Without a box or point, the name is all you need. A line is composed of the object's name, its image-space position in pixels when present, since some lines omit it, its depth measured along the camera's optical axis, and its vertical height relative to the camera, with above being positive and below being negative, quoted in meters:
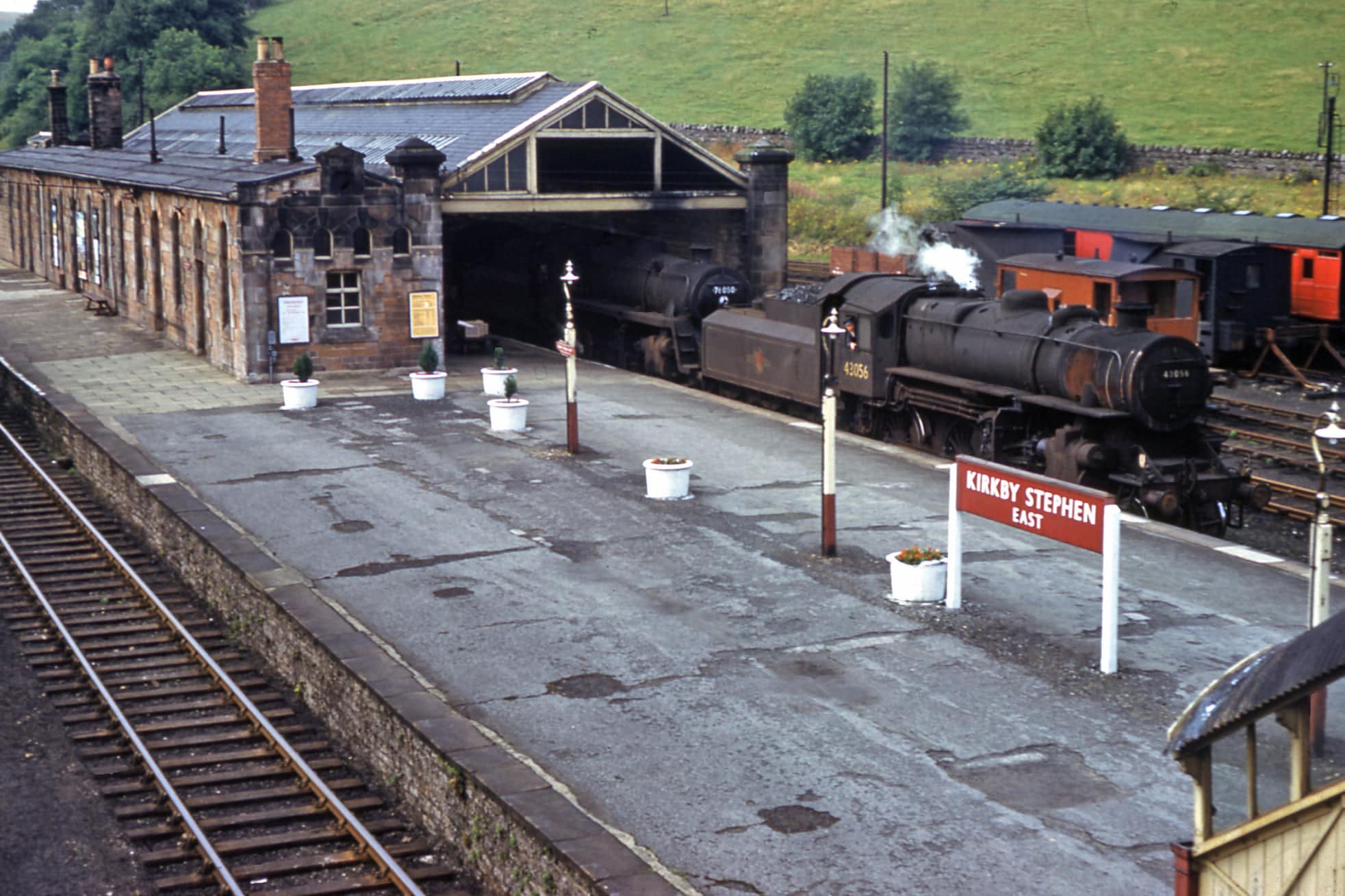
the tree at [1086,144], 55.59 +4.04
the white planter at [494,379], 24.62 -2.10
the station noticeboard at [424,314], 27.64 -1.13
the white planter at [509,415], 21.94 -2.38
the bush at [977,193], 49.97 +2.04
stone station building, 26.50 +0.79
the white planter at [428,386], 25.03 -2.23
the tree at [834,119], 64.69 +5.83
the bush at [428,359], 24.98 -1.78
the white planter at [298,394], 23.88 -2.25
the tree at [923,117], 65.88 +5.99
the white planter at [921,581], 13.23 -2.93
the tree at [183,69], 69.25 +8.68
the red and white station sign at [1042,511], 11.59 -2.16
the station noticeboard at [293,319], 26.53 -1.18
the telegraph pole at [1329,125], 39.25 +3.95
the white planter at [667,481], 17.33 -2.65
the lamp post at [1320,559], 10.25 -2.11
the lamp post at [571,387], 19.62 -1.78
